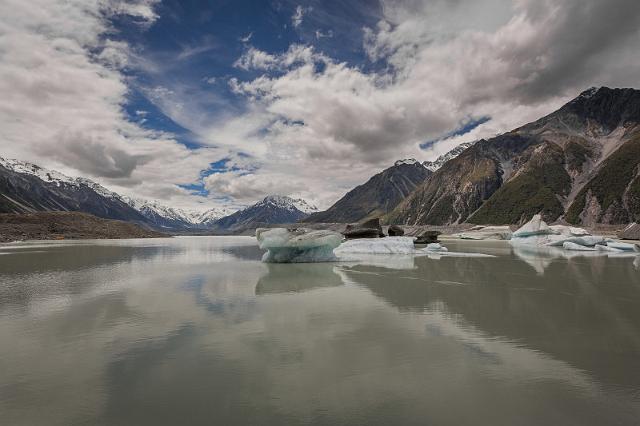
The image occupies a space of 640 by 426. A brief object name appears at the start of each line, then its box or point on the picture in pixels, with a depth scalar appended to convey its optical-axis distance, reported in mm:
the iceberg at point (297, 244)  37562
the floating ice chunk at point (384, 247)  50062
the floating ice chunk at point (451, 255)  49681
